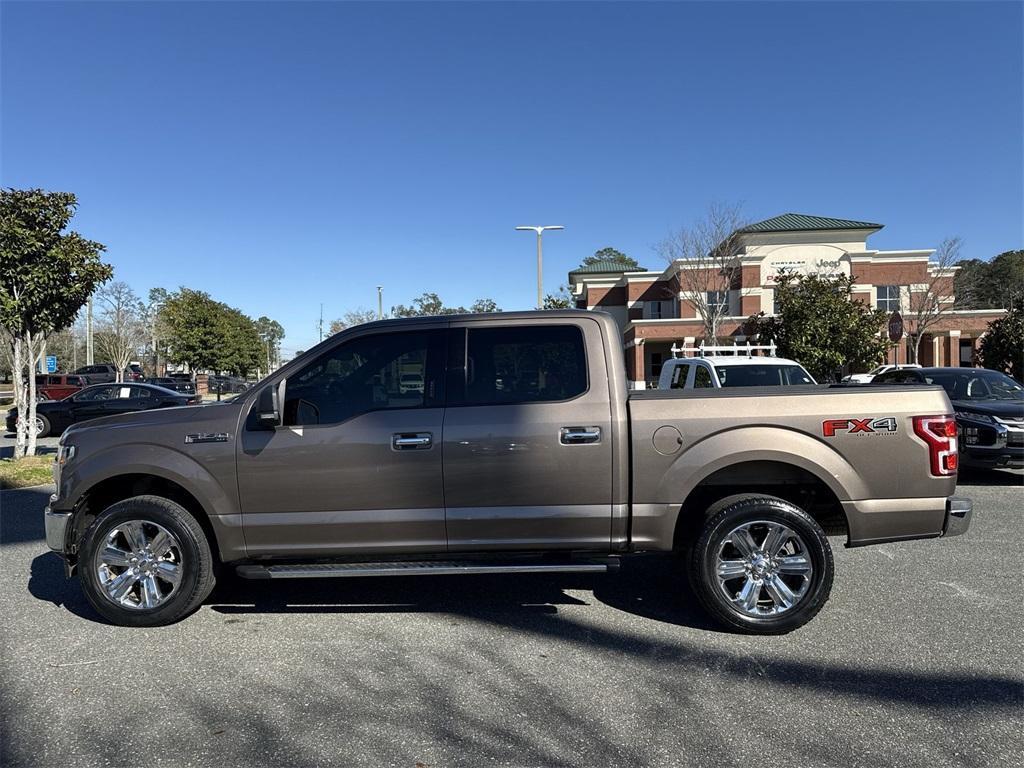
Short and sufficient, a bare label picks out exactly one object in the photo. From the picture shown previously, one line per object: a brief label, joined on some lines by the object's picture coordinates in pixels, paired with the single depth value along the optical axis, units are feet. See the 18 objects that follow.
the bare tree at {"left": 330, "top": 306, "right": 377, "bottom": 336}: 172.79
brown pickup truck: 13.60
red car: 99.51
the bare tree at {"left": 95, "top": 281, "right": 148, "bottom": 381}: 164.14
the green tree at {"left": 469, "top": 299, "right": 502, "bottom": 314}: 194.15
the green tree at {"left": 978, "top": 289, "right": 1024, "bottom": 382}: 67.05
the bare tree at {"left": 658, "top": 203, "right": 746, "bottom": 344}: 110.63
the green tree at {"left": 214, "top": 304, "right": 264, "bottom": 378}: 139.13
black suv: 28.71
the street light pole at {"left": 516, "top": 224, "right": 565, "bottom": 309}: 80.88
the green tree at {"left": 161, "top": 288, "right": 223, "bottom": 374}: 135.33
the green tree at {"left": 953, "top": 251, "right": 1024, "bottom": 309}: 177.44
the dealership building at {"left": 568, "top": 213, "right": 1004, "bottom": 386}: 119.44
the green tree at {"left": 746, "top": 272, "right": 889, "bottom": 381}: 62.54
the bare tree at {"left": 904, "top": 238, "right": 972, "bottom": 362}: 111.86
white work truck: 35.76
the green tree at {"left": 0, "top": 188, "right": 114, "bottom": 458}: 35.27
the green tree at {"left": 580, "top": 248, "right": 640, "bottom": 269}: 312.68
